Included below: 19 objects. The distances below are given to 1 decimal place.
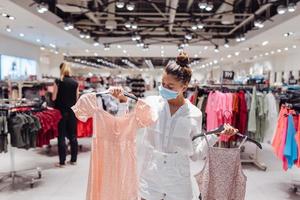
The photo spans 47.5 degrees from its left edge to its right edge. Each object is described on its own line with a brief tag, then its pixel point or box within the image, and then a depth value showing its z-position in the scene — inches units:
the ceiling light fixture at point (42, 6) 287.1
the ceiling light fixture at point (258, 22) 350.3
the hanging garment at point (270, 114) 227.4
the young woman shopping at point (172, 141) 80.9
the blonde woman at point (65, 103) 222.2
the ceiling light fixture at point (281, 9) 294.9
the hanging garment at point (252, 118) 225.9
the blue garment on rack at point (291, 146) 170.2
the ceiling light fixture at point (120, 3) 305.3
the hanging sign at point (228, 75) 272.0
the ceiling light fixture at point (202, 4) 303.9
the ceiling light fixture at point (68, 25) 371.9
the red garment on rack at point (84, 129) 262.8
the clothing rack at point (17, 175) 191.0
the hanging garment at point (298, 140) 169.8
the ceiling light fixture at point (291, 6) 279.4
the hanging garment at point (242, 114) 227.9
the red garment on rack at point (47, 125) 196.4
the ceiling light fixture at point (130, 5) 315.0
